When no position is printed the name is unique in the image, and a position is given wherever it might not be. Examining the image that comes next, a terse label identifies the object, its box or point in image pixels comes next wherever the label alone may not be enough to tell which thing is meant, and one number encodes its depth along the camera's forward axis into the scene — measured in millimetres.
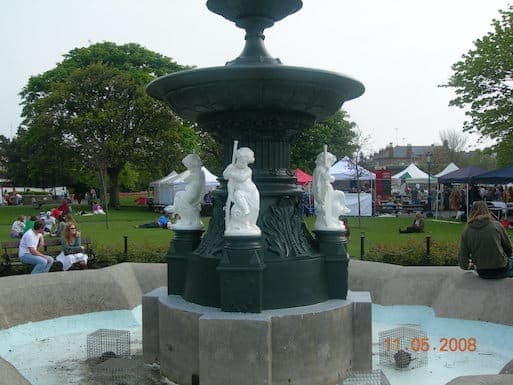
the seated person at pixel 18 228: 18356
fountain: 5379
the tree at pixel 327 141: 51938
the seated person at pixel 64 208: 24181
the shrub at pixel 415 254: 11367
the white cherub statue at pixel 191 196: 6645
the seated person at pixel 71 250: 11391
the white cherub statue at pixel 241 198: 5527
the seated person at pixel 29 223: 16298
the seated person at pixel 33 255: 11135
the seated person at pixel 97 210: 34688
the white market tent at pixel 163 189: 36406
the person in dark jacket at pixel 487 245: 7535
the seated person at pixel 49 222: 23031
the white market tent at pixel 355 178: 29094
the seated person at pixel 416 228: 20781
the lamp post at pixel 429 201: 30047
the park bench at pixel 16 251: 11531
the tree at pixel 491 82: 26656
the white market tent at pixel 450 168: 34084
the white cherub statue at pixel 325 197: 6434
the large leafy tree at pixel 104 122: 36156
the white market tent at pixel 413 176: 37156
